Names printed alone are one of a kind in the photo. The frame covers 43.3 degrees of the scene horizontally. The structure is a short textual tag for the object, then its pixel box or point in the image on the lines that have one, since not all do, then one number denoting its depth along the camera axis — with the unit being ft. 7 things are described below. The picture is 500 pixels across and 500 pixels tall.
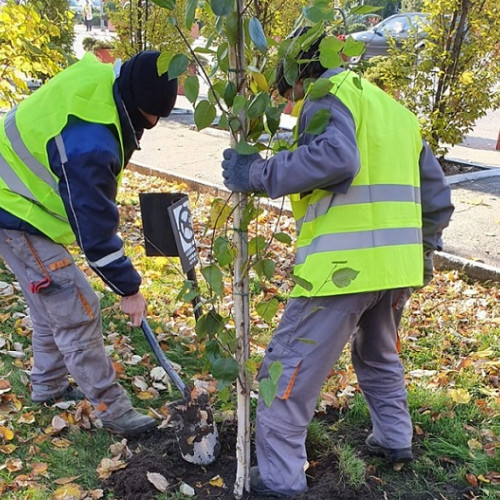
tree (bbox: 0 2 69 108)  15.06
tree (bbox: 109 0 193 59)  32.19
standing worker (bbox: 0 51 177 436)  8.00
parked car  62.03
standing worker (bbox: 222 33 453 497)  6.82
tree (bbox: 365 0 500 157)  23.62
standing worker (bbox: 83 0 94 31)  74.64
